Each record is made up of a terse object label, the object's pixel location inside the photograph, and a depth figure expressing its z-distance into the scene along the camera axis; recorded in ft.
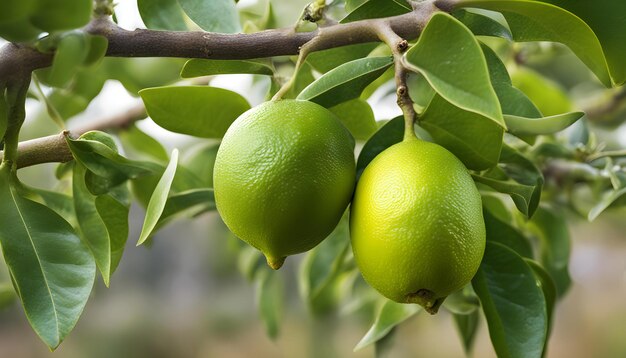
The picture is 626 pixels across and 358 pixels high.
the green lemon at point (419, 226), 1.64
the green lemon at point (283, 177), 1.66
